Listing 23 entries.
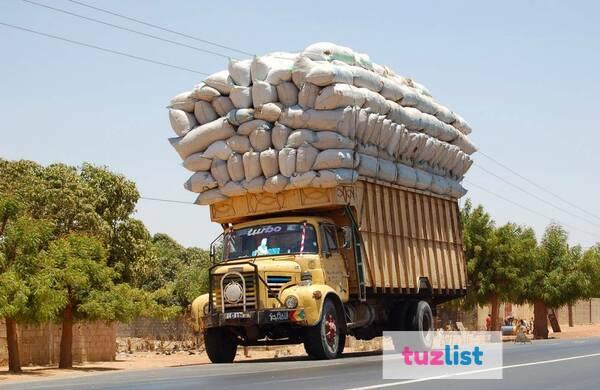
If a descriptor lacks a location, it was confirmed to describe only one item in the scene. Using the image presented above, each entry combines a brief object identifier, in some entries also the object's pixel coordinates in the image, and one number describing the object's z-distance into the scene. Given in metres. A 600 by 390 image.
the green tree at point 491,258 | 44.28
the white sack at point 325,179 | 21.09
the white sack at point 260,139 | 21.61
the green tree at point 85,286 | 24.25
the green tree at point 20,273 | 22.22
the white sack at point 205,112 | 22.62
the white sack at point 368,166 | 22.03
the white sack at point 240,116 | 21.77
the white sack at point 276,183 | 21.39
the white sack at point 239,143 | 21.89
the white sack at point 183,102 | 22.83
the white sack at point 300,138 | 21.26
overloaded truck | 20.91
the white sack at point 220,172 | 22.33
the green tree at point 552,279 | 46.62
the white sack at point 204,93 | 22.47
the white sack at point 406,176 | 23.89
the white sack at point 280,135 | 21.47
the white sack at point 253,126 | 21.64
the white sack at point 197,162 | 22.59
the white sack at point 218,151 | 22.06
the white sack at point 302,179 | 21.17
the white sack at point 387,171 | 23.03
